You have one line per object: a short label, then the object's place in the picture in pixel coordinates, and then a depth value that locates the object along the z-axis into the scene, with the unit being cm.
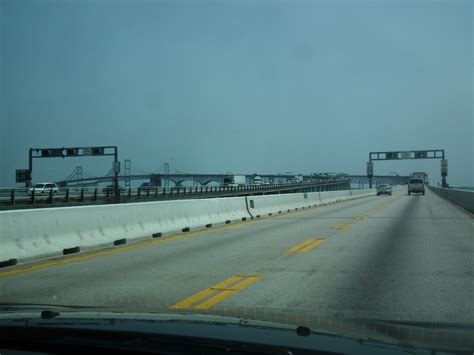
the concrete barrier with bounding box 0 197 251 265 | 1107
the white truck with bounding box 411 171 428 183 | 11375
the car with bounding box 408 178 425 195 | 7219
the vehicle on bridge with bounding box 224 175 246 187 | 9112
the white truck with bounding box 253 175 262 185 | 10326
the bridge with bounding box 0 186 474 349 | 691
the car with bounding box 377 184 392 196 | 7699
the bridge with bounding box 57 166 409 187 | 10575
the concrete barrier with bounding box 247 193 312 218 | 2709
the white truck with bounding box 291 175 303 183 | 14394
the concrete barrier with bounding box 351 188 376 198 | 6615
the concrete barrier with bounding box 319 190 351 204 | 4625
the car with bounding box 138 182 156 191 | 5967
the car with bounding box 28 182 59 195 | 5272
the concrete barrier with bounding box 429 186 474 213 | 2958
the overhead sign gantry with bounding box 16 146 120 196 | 7038
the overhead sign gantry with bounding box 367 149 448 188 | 10012
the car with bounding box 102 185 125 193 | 5176
